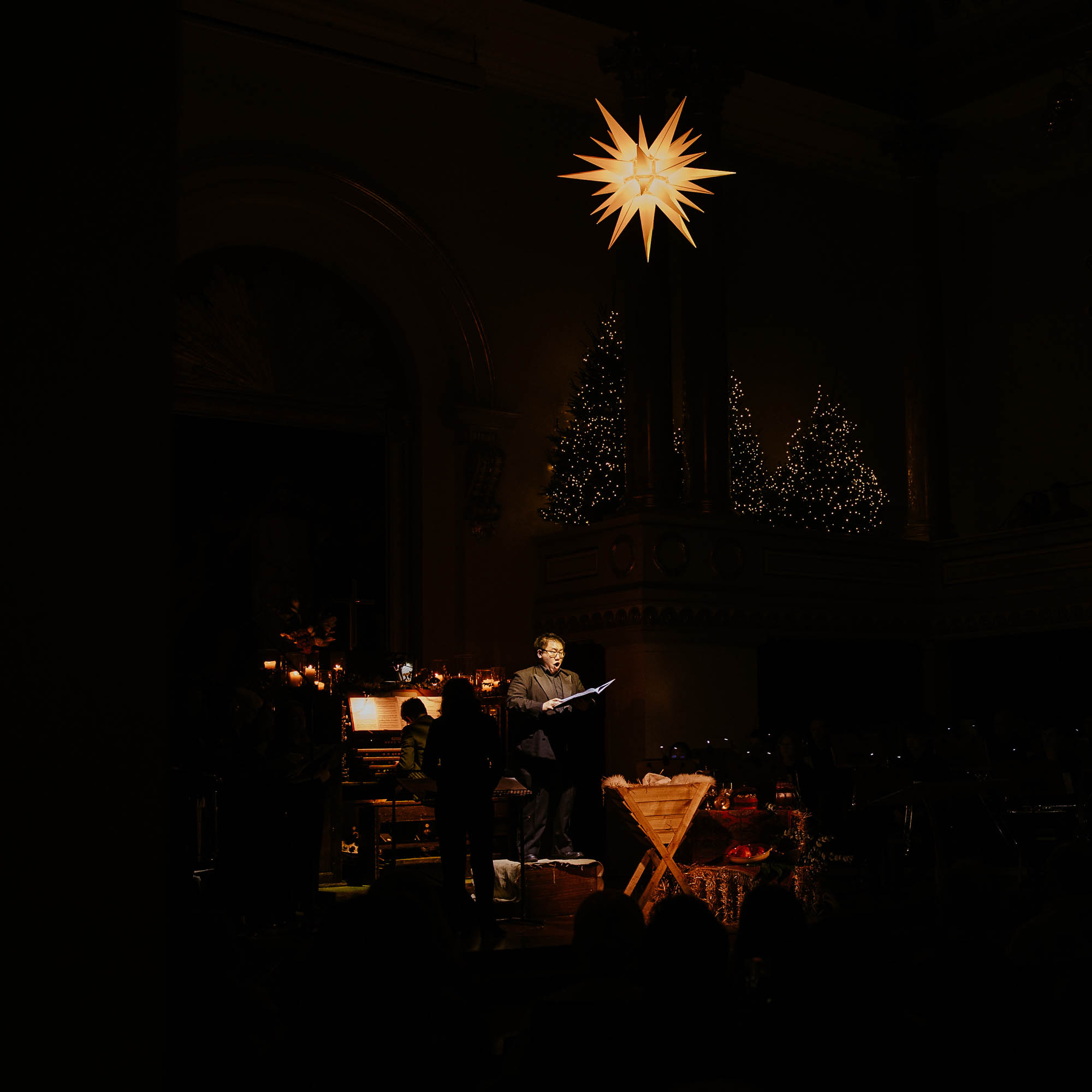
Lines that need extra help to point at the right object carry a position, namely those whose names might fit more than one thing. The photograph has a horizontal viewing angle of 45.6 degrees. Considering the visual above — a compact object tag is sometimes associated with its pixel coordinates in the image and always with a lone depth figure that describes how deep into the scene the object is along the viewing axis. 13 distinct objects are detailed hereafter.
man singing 9.16
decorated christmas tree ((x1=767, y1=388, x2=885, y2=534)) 15.86
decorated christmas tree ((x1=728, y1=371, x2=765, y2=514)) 15.56
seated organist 9.82
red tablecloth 8.21
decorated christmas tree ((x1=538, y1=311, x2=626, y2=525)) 14.73
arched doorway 13.13
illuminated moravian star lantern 8.47
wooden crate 8.41
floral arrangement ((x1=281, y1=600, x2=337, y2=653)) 12.73
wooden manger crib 7.79
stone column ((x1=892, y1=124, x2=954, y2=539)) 16.81
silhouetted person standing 7.36
